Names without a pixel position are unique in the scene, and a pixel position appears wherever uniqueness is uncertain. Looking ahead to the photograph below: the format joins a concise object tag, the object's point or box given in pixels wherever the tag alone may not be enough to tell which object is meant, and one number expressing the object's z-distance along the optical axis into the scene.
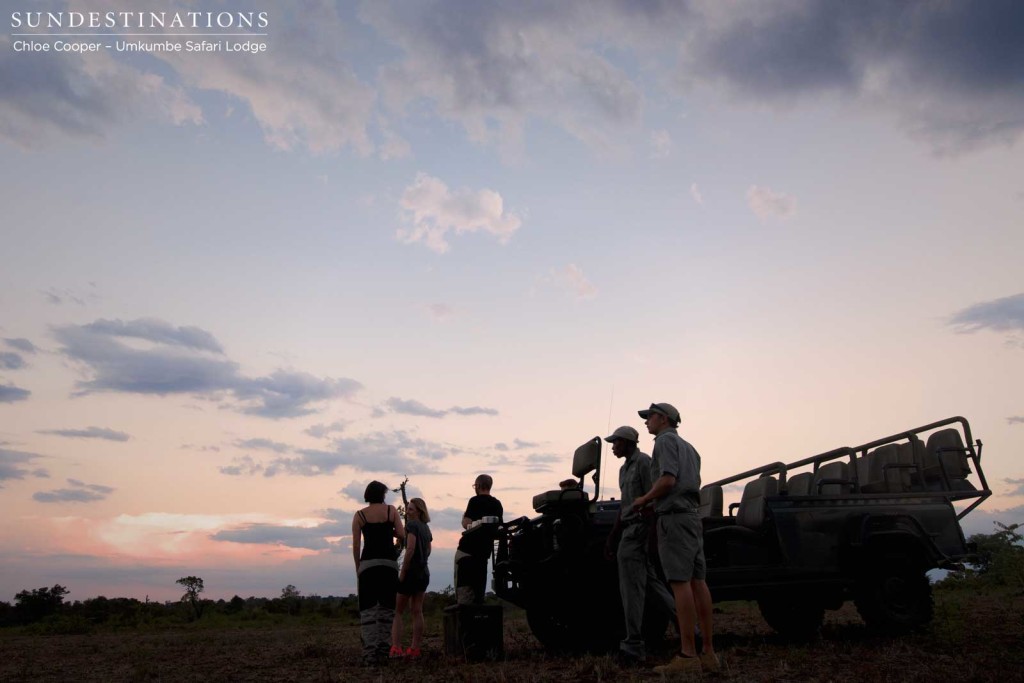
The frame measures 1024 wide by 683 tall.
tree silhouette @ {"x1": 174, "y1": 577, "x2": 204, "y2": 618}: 29.77
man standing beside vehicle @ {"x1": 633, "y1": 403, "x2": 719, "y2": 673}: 6.97
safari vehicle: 8.64
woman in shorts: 9.91
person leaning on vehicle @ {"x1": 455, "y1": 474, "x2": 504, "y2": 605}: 9.48
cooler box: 8.77
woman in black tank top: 9.27
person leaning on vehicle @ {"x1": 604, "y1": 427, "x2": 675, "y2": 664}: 7.55
